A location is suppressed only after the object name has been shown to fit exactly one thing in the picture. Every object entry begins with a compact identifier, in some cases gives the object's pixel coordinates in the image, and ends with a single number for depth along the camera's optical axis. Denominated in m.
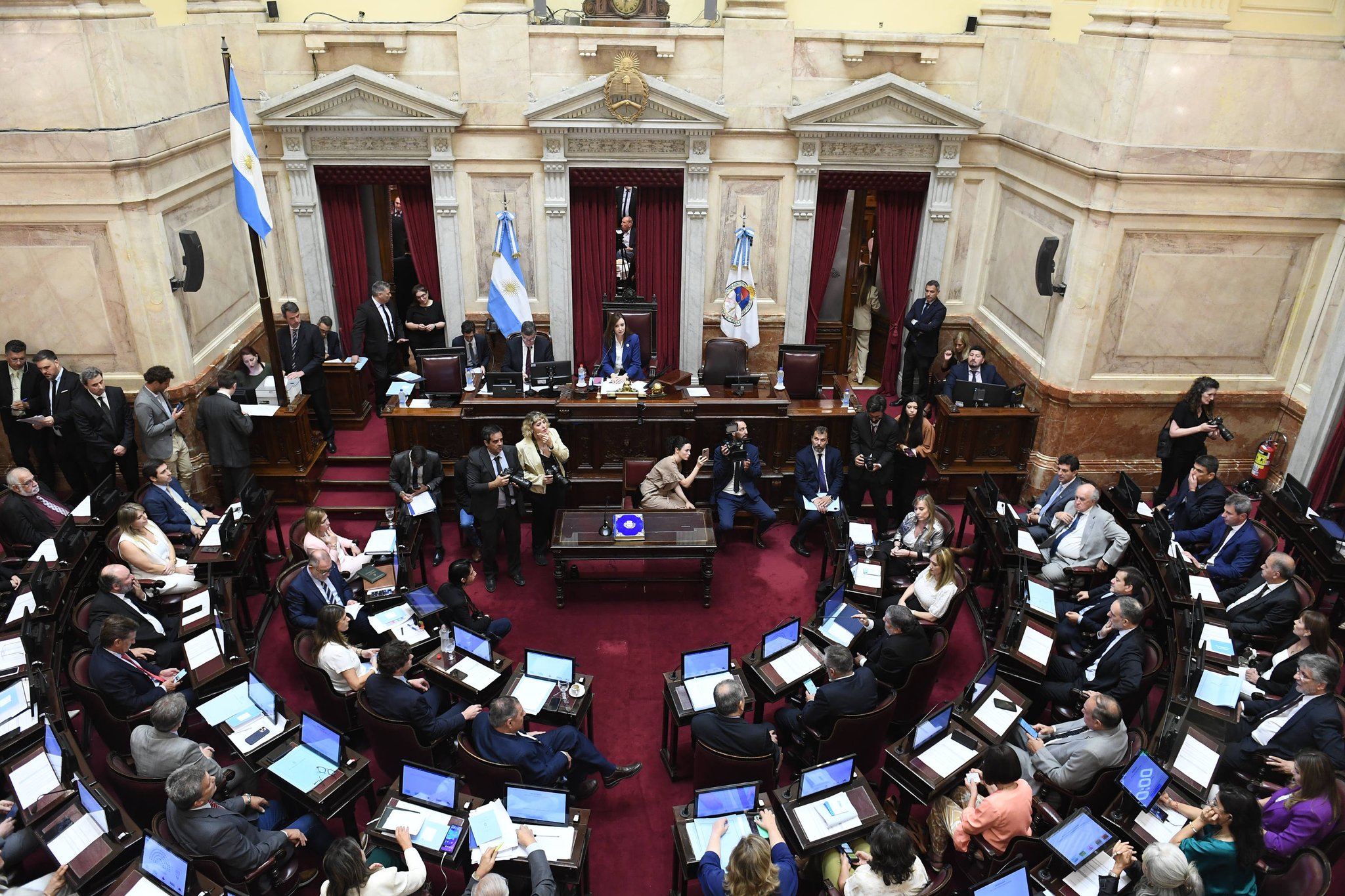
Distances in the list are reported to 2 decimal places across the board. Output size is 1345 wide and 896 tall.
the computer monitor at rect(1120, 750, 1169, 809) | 5.05
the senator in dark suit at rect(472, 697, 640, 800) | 5.39
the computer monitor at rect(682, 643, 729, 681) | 6.25
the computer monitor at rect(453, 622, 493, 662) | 6.45
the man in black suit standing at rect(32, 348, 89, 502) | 8.01
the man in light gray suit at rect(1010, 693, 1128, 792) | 5.27
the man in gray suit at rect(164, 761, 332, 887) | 4.72
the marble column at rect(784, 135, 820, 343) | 10.72
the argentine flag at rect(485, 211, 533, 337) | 10.62
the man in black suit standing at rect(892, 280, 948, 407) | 10.58
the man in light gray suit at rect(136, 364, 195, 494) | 8.07
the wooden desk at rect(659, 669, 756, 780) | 6.04
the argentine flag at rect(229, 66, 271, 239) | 8.07
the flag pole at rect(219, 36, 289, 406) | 8.62
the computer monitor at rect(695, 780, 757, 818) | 5.17
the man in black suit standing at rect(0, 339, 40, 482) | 8.05
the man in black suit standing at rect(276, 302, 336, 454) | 9.58
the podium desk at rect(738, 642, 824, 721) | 6.27
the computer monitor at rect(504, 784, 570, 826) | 5.10
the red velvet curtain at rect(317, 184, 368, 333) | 10.82
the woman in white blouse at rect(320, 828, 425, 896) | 4.28
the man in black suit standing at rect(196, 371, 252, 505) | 8.36
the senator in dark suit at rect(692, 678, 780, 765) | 5.56
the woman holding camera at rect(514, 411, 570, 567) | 8.25
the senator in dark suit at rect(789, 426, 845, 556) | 8.77
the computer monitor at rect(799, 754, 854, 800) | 5.33
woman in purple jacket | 4.75
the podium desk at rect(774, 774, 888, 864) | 5.06
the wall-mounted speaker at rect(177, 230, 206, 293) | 8.57
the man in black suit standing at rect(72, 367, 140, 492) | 7.96
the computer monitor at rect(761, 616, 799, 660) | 6.53
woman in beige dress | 8.52
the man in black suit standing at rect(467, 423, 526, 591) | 7.96
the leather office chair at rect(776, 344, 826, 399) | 10.06
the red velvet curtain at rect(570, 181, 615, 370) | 10.98
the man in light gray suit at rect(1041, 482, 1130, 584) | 7.40
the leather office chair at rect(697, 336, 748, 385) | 10.33
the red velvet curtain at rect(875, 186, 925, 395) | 11.14
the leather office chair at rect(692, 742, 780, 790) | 5.51
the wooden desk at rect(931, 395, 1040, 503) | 9.51
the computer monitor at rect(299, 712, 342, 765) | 5.55
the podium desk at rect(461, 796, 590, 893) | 4.90
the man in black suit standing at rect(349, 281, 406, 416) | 10.11
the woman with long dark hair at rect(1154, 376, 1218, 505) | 8.60
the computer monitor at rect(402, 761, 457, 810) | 5.17
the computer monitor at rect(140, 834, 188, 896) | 4.50
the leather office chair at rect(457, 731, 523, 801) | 5.35
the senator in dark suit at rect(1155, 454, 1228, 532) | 7.73
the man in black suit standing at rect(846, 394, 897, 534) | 8.64
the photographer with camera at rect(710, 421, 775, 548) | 8.70
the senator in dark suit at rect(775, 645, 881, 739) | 5.78
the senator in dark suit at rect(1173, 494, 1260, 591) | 7.15
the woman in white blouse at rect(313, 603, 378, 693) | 6.04
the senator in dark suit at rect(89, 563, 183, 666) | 6.35
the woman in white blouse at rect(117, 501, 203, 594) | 6.84
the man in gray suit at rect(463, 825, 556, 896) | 4.37
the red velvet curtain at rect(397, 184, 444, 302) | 10.80
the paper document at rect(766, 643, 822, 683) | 6.39
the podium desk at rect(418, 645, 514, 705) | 6.27
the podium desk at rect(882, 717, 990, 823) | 5.45
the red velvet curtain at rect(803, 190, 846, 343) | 11.10
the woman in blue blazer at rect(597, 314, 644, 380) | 10.08
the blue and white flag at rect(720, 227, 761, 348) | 10.91
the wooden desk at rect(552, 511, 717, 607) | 7.91
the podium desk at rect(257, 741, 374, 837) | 5.32
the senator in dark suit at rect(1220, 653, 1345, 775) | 5.35
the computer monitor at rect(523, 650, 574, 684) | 6.25
